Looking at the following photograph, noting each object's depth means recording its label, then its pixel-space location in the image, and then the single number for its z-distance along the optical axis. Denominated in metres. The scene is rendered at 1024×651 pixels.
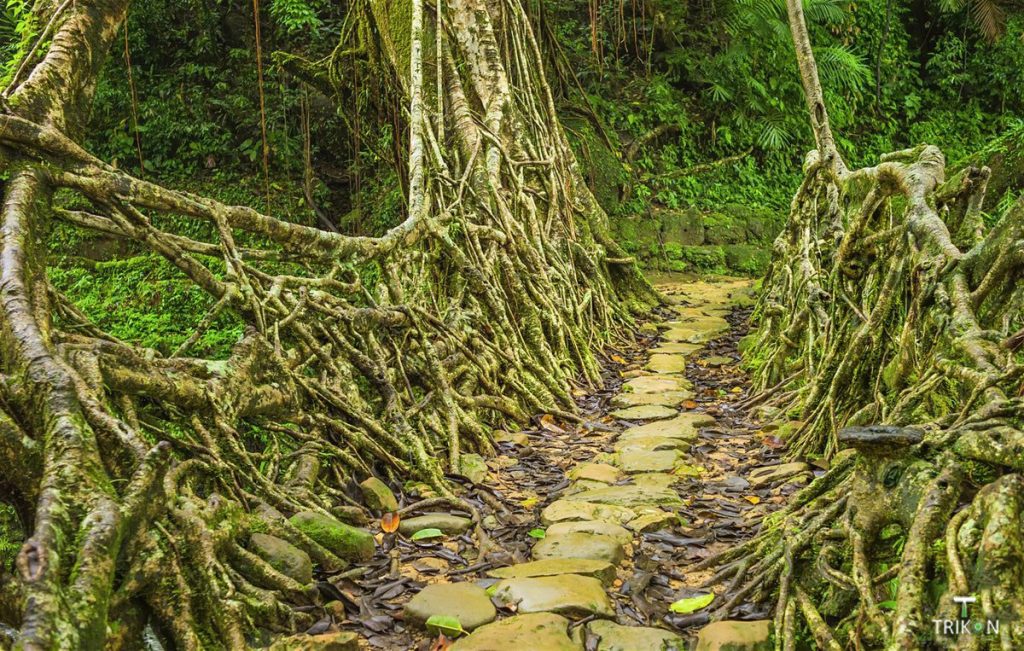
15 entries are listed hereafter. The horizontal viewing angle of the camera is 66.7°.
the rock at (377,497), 3.11
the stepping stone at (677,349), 6.07
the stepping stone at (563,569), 2.59
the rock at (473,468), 3.55
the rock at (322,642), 2.05
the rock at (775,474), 3.40
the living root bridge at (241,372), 1.85
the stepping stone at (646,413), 4.57
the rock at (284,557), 2.35
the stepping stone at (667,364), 5.61
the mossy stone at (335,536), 2.65
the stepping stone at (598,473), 3.62
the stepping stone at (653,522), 3.01
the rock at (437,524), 3.00
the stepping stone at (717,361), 5.77
